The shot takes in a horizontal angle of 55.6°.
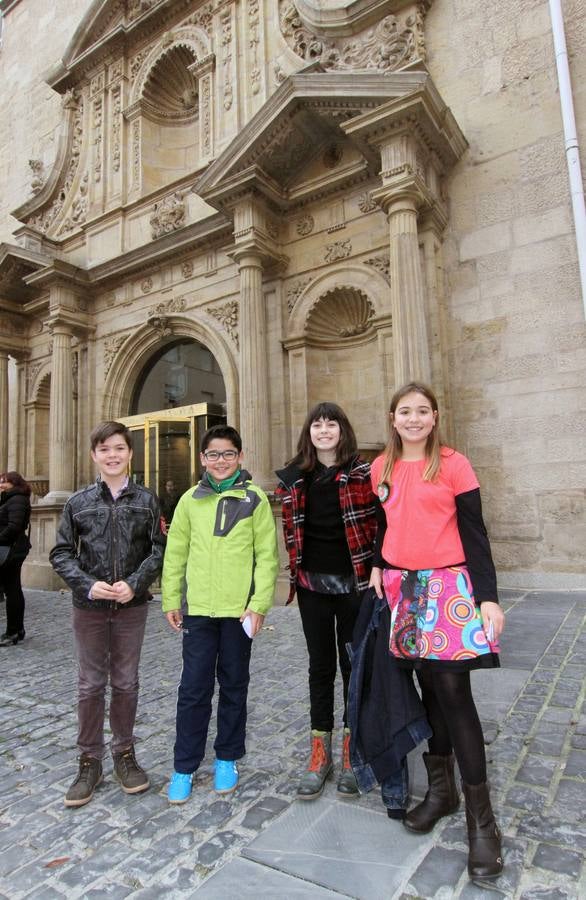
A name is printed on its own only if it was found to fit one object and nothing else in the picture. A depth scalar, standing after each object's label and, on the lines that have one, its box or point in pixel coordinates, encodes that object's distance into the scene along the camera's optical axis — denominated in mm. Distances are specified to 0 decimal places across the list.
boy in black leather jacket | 2713
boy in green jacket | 2631
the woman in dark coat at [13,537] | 5953
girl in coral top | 1994
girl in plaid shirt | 2576
